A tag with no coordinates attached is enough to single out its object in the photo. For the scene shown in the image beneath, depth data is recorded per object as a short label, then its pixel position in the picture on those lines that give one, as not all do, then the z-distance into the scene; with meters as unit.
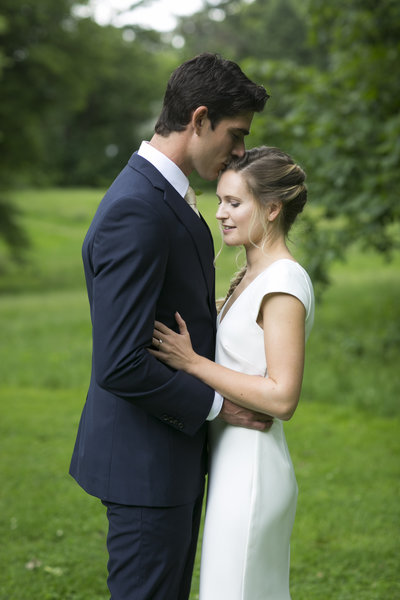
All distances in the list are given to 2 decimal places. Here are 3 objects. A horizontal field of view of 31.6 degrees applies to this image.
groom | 2.13
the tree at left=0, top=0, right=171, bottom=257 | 17.64
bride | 2.33
